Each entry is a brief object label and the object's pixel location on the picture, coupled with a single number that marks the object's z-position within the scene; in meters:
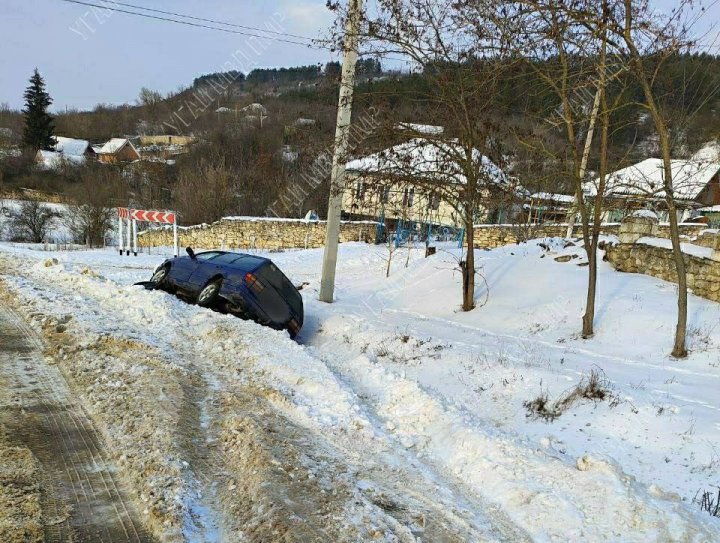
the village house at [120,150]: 73.06
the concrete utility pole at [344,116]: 10.32
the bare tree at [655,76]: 6.79
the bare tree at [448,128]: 9.73
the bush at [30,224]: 31.75
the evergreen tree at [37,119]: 65.94
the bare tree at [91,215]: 29.84
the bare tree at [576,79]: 6.90
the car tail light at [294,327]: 8.78
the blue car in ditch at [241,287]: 8.48
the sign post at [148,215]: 17.75
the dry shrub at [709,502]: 3.73
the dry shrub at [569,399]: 5.61
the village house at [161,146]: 70.62
